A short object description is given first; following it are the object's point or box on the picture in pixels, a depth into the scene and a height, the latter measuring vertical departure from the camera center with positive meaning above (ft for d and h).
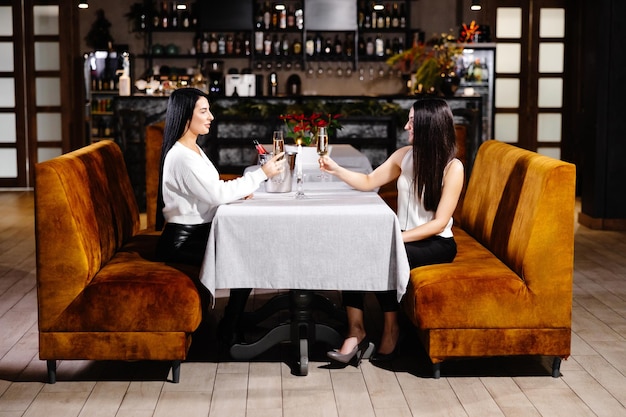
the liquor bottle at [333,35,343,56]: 42.29 +2.78
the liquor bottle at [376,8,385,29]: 42.06 +4.06
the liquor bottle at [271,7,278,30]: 41.86 +3.95
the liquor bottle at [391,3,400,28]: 42.14 +4.16
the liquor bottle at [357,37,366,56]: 42.45 +2.84
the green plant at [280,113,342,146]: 16.34 -0.28
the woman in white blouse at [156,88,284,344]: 13.23 -1.03
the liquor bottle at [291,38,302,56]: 42.09 +2.77
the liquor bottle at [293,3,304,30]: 41.86 +4.06
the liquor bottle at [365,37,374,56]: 42.23 +2.78
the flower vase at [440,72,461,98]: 33.01 +0.92
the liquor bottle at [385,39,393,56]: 42.12 +2.80
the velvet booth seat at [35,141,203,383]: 12.90 -2.60
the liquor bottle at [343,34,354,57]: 42.45 +2.94
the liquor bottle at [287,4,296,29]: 41.96 +4.05
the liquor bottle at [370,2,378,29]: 42.04 +4.14
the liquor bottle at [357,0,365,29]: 41.98 +4.27
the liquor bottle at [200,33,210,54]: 41.78 +2.80
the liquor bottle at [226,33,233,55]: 41.91 +2.85
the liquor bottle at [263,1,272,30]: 41.73 +4.17
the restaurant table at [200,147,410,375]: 12.77 -1.86
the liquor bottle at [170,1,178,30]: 41.78 +4.22
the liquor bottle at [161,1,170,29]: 41.63 +4.17
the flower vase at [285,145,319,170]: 17.99 -0.90
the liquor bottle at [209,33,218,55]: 41.78 +2.85
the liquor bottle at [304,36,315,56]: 42.01 +2.77
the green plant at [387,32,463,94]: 33.12 +1.72
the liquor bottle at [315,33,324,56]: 42.29 +2.94
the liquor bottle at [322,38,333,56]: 42.22 +2.83
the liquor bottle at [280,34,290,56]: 42.22 +2.83
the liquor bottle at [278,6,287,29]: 41.78 +4.03
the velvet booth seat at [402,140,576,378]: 13.06 -2.56
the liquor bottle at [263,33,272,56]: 41.93 +2.81
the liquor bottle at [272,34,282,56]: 42.22 +2.83
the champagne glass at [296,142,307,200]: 14.04 -1.07
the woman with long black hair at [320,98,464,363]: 14.01 -1.40
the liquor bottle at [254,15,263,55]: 41.75 +3.24
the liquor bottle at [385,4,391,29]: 42.14 +4.21
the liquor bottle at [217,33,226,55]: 41.82 +2.85
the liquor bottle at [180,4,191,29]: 41.70 +4.08
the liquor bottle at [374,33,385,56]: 42.01 +2.82
